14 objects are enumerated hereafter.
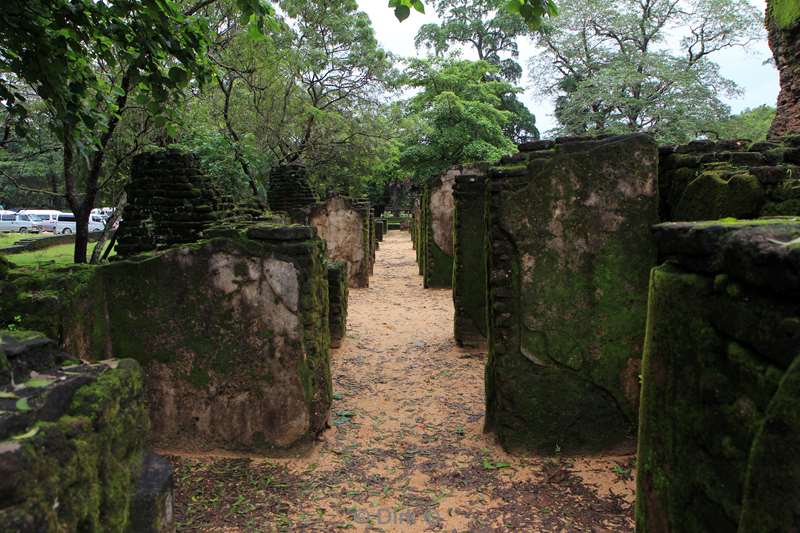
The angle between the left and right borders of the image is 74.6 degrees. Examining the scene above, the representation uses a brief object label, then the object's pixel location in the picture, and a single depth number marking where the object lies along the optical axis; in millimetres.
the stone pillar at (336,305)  7910
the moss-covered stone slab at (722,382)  1128
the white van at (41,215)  33844
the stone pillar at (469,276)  7598
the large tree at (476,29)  29406
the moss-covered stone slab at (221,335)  4223
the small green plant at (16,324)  3497
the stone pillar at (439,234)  12609
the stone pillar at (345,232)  13211
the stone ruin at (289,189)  14242
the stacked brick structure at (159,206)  6902
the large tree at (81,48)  4430
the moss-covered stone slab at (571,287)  4172
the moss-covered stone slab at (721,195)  3553
